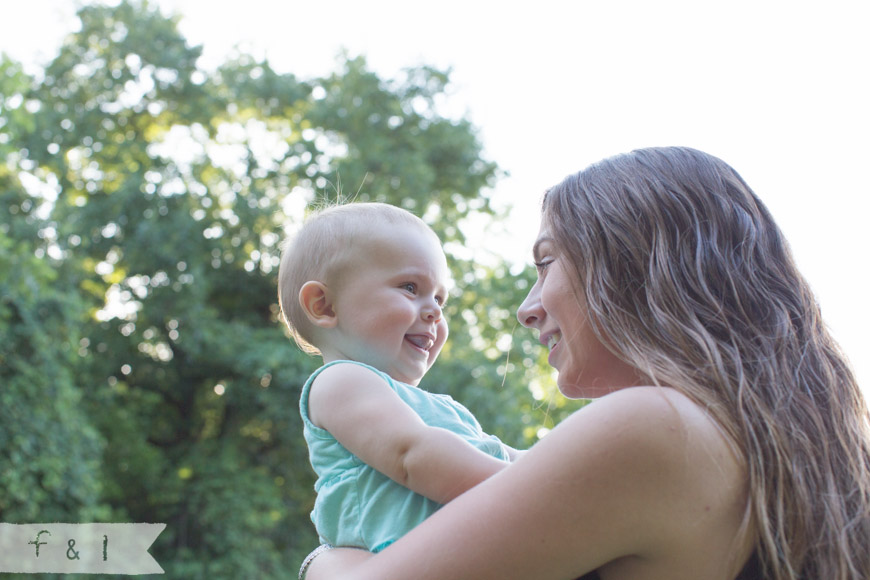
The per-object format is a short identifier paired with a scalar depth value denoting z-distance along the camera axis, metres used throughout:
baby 1.37
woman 1.09
